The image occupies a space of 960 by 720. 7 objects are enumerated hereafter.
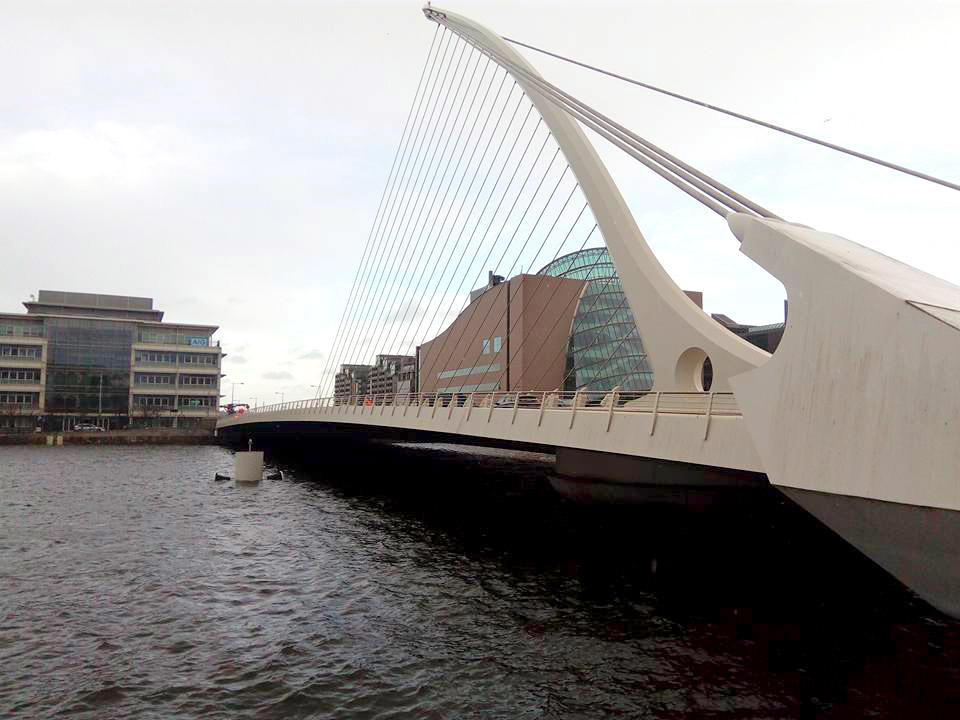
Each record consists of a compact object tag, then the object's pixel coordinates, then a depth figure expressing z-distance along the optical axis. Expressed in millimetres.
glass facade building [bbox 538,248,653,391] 61594
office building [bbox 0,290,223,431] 90500
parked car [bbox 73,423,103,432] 88250
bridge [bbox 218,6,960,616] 8000
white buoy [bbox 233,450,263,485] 41938
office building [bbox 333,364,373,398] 185600
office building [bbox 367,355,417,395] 151125
